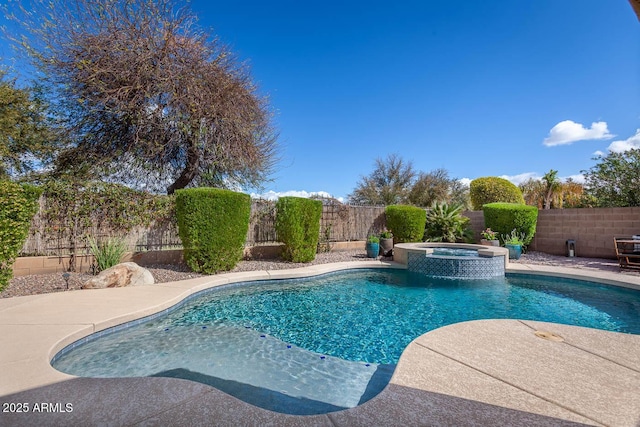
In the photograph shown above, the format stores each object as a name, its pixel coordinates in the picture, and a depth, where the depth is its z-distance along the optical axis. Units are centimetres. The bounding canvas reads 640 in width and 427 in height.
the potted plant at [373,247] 1000
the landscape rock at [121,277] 542
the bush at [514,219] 1074
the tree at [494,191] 1730
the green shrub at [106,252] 646
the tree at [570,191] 1752
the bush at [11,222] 499
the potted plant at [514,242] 958
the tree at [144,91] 834
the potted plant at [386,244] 999
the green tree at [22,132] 881
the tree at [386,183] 2438
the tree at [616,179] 1183
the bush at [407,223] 1122
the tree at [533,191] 2396
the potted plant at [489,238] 1045
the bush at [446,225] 1166
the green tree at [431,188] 2383
